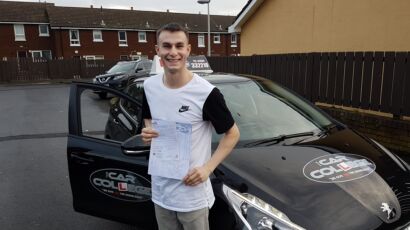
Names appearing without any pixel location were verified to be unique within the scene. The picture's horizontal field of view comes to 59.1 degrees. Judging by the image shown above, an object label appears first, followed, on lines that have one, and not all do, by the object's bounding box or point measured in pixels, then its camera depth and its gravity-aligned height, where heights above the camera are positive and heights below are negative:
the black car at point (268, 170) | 2.06 -0.81
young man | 1.79 -0.40
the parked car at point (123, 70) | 15.22 -0.80
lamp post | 17.83 +2.40
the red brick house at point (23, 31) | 36.12 +2.25
